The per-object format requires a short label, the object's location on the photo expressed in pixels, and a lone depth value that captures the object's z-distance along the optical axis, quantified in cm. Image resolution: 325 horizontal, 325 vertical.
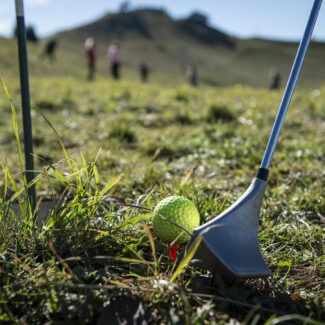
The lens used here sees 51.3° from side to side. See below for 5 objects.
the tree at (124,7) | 8106
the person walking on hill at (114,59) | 1685
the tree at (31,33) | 4200
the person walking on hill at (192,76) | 2133
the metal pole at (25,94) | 171
